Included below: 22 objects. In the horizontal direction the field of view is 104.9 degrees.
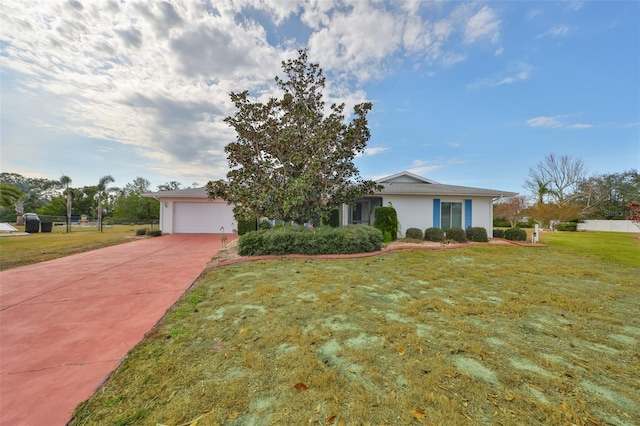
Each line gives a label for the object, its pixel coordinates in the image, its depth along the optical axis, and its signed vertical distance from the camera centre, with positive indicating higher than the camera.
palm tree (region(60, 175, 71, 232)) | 25.77 +4.16
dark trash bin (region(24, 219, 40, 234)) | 16.62 -0.50
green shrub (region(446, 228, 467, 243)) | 11.64 -0.81
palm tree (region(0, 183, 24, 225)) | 18.89 +1.91
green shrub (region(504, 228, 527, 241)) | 12.31 -0.86
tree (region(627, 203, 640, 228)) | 13.80 +0.49
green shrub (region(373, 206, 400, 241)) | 11.07 -0.09
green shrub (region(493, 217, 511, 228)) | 27.22 -0.57
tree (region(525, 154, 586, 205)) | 28.76 +4.83
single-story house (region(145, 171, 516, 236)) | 12.52 +0.73
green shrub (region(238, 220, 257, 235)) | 13.43 -0.47
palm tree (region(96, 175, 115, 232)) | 29.88 +4.52
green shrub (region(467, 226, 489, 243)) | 11.77 -0.82
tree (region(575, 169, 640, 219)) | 28.39 +2.70
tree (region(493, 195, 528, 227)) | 26.92 +0.87
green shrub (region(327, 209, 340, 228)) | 13.01 -0.10
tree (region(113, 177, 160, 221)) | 31.19 +1.23
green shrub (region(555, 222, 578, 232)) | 24.06 -0.86
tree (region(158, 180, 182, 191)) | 45.80 +6.31
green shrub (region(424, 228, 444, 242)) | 11.65 -0.77
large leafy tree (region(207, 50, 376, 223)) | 8.73 +2.55
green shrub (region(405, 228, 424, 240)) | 11.89 -0.75
